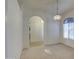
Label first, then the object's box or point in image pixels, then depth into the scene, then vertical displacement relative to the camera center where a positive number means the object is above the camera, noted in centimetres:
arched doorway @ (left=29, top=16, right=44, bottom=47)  602 -3
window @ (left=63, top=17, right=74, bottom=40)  377 +5
